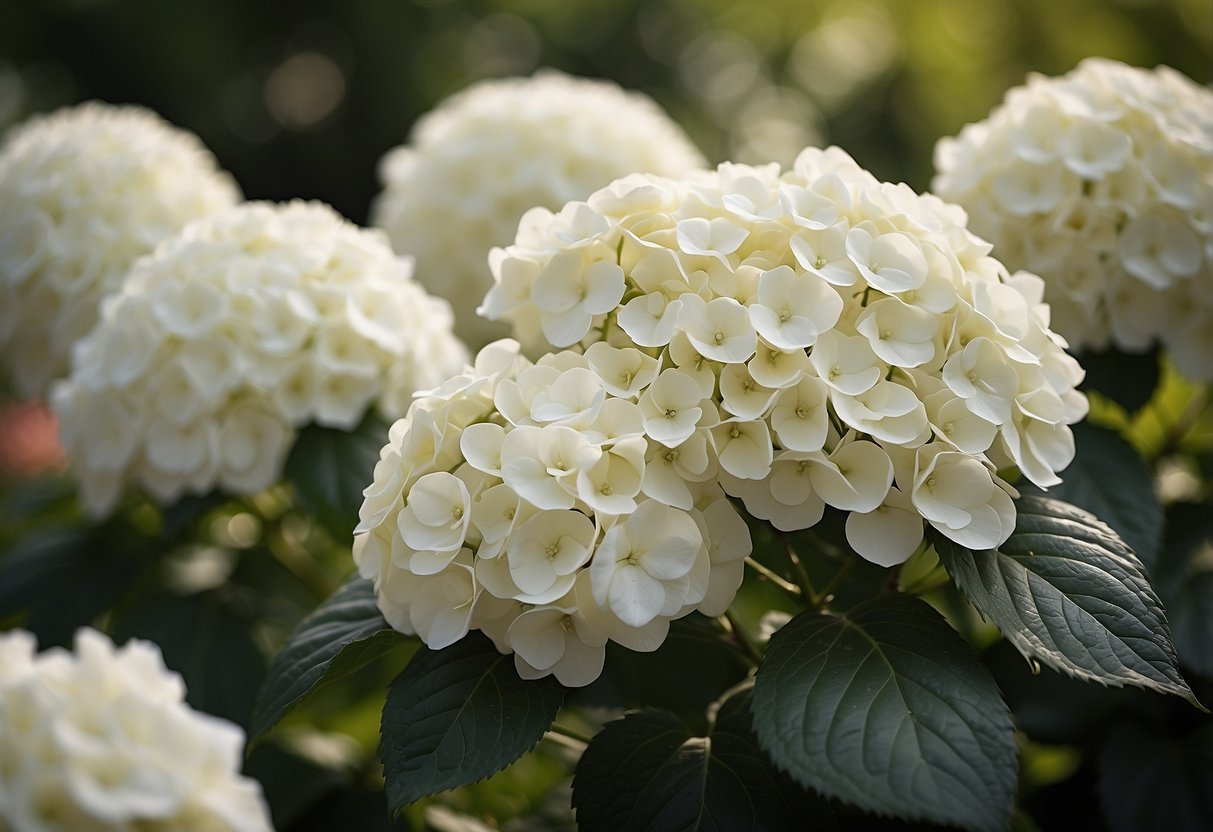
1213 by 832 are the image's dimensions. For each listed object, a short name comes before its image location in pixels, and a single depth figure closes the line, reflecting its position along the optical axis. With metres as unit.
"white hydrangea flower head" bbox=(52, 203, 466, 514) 1.04
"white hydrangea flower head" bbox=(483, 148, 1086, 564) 0.89
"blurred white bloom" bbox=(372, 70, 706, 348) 1.28
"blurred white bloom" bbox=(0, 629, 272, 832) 0.80
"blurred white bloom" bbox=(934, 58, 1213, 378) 1.05
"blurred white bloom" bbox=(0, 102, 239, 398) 1.17
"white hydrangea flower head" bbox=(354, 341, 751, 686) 0.87
